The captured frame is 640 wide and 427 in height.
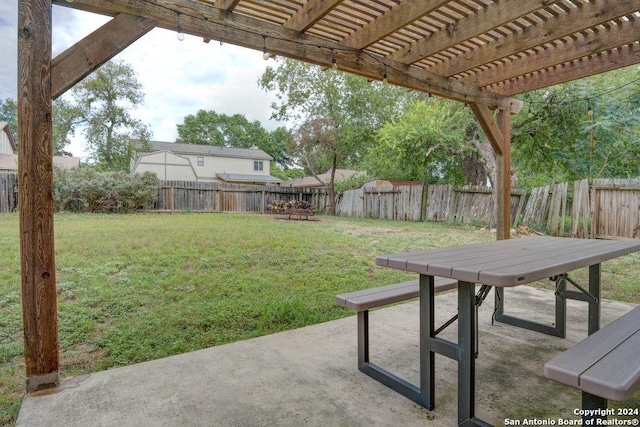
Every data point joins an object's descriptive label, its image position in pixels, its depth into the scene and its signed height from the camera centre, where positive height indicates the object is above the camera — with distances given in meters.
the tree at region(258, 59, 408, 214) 14.27 +4.02
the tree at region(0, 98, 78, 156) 17.42 +4.25
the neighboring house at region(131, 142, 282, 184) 19.81 +2.33
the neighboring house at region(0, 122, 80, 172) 14.91 +2.59
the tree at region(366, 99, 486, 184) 9.21 +1.72
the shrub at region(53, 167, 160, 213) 9.71 +0.30
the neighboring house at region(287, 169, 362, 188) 28.83 +1.78
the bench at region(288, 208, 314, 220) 10.90 -0.37
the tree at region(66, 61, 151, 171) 17.23 +4.57
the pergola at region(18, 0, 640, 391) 1.77 +1.25
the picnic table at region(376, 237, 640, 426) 1.46 -0.33
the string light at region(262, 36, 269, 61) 2.54 +1.11
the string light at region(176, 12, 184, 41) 2.22 +1.09
